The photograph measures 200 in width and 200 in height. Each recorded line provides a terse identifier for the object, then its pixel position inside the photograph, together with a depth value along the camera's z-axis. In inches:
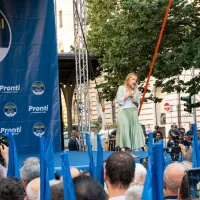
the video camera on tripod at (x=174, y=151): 349.9
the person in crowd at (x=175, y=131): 682.5
